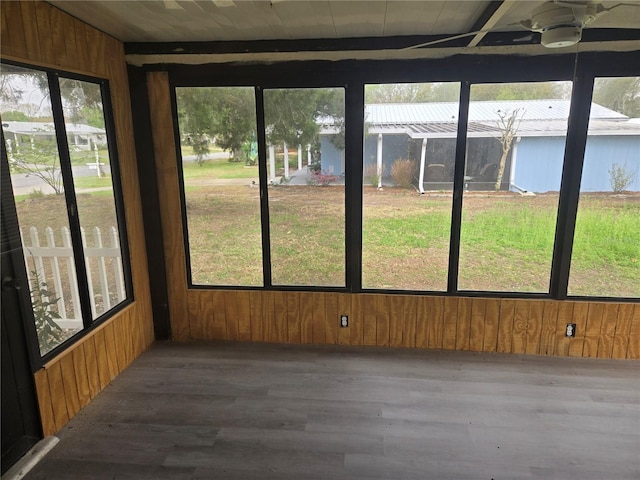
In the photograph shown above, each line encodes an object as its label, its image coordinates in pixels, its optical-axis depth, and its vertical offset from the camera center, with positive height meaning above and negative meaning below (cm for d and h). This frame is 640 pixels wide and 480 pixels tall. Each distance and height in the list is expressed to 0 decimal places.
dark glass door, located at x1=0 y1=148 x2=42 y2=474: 210 -98
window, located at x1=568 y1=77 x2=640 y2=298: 294 -34
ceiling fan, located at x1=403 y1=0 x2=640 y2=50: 197 +68
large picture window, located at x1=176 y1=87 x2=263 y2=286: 331 -21
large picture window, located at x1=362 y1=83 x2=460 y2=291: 313 -21
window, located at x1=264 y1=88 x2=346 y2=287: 324 -22
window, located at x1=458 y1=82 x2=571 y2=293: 303 -21
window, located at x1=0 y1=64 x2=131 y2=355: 225 -22
